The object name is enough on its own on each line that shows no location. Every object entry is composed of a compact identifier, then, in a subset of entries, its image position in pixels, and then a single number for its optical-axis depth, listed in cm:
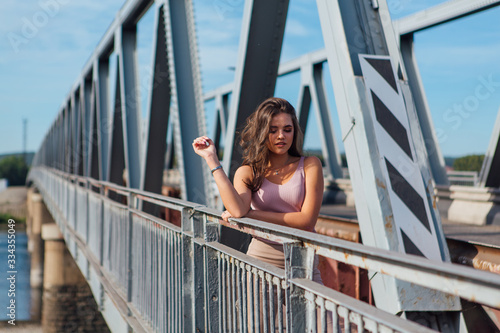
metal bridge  187
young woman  282
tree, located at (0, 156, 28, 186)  11475
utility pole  11689
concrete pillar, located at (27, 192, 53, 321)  3231
